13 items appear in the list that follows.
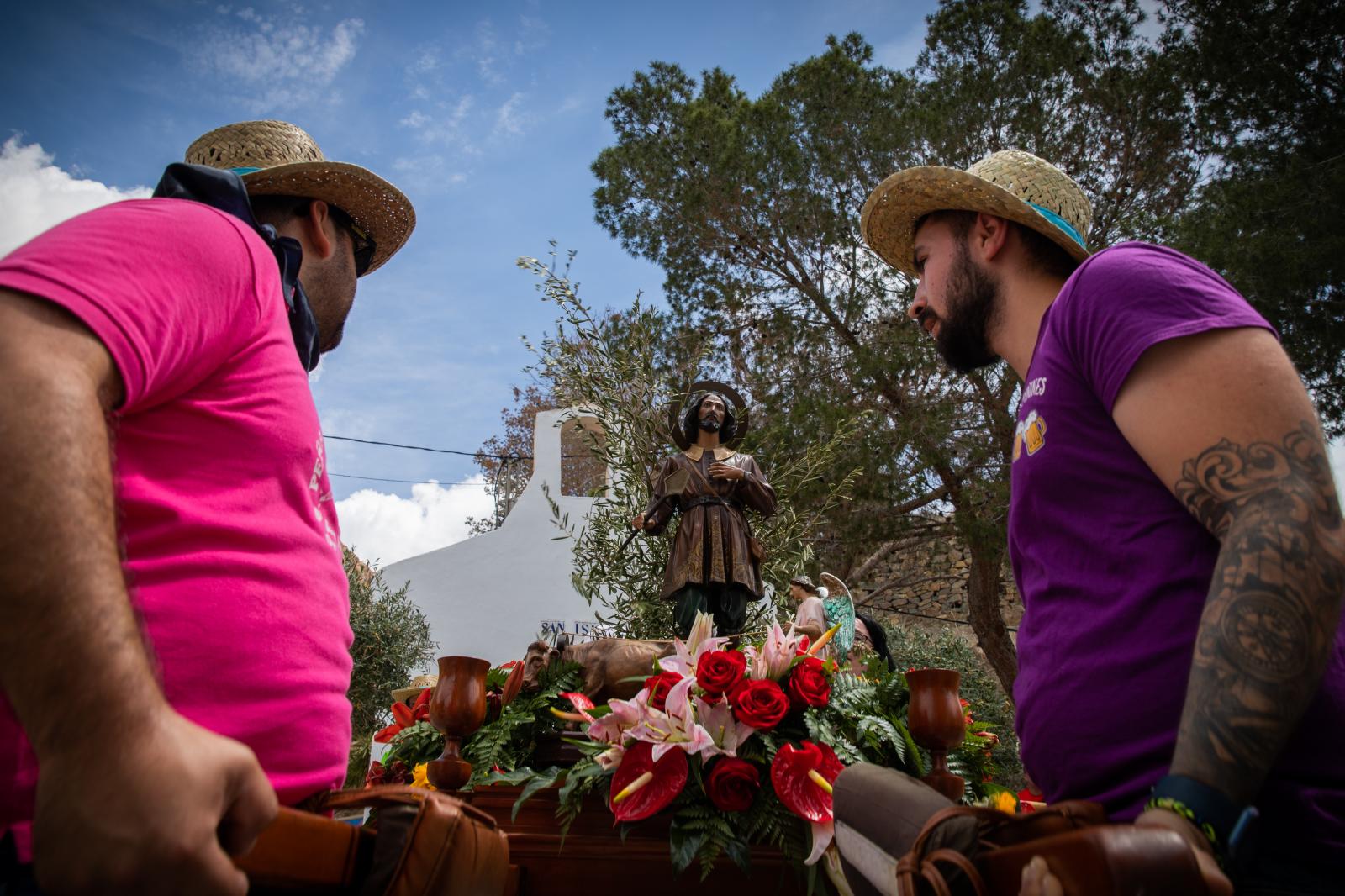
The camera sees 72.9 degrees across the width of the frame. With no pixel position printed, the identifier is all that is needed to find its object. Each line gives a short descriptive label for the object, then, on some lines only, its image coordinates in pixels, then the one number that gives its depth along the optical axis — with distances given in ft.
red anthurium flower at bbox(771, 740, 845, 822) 7.35
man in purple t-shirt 3.12
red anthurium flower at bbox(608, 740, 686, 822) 7.48
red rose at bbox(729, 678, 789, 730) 7.82
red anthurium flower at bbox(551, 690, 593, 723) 8.42
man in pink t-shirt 2.19
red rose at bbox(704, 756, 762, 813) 7.60
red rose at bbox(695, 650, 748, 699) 8.00
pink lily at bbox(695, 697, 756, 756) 7.86
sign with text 39.55
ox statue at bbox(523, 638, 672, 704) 9.82
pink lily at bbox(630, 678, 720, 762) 7.61
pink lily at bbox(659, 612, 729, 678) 8.34
